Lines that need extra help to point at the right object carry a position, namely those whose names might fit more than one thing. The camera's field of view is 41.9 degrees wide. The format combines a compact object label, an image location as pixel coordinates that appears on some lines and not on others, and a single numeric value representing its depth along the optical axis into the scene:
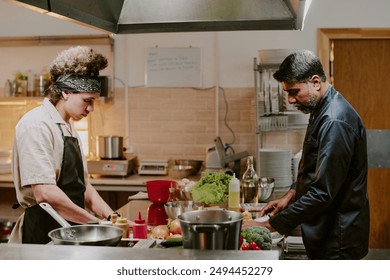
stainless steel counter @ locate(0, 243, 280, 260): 1.35
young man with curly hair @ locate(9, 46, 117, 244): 2.31
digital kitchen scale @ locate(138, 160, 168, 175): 4.75
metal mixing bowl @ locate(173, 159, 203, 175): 4.72
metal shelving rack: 4.23
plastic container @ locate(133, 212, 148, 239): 2.05
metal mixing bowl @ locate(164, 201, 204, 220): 2.43
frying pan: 1.54
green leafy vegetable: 2.75
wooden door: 4.73
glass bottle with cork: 3.03
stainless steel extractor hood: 2.50
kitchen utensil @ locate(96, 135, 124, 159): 4.73
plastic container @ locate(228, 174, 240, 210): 2.71
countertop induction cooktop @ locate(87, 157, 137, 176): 4.62
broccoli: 1.90
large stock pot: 1.38
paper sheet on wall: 5.00
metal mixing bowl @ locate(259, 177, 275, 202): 3.15
